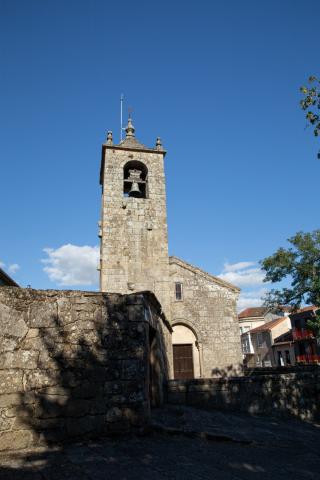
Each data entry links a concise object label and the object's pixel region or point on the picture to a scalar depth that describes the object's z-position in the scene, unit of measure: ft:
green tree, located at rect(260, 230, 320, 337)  76.02
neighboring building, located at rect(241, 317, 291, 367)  128.36
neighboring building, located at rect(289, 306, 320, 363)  105.91
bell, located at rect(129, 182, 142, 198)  47.19
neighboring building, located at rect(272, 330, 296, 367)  117.08
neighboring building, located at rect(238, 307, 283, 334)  149.79
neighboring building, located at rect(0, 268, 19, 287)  50.86
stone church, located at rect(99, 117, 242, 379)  42.91
